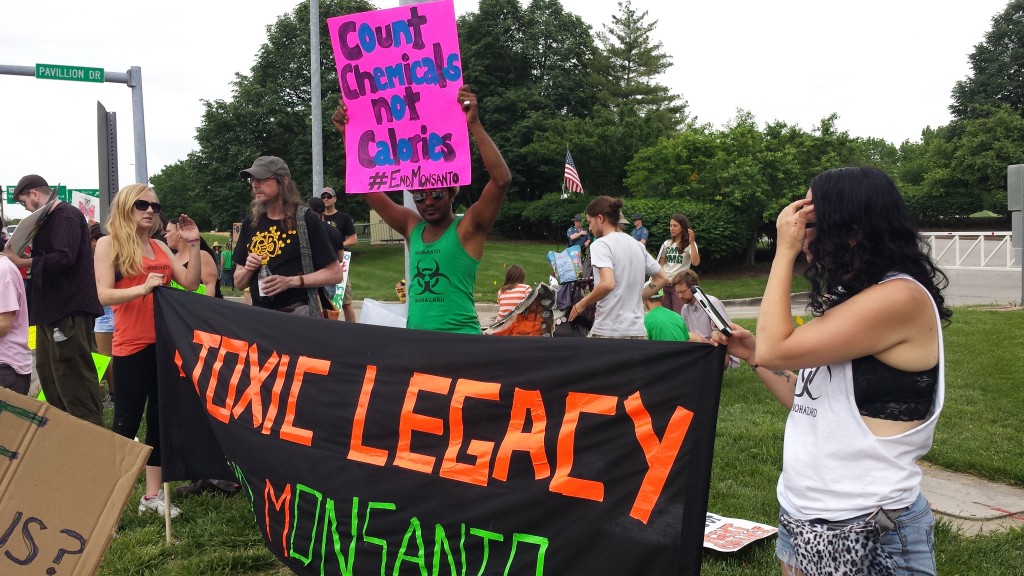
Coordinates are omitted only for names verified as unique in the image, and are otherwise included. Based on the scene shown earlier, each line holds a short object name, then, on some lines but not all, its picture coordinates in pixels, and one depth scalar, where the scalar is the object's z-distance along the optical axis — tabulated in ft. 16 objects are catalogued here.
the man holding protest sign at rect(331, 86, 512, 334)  12.05
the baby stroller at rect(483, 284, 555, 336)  21.70
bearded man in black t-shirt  15.34
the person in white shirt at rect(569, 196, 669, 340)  18.04
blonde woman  15.06
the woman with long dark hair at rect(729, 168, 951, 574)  6.79
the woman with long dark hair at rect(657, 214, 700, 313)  31.04
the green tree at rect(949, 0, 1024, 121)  174.70
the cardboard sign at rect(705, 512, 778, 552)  12.37
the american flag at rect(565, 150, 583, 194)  68.49
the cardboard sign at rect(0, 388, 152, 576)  8.95
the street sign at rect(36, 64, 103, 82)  48.65
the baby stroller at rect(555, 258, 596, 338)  23.39
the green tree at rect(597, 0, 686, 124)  161.38
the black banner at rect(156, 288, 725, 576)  8.02
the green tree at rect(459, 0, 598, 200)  129.49
